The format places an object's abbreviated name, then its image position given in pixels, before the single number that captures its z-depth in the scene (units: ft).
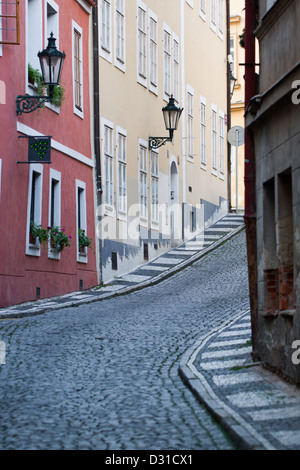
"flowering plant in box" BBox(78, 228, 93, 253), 79.51
